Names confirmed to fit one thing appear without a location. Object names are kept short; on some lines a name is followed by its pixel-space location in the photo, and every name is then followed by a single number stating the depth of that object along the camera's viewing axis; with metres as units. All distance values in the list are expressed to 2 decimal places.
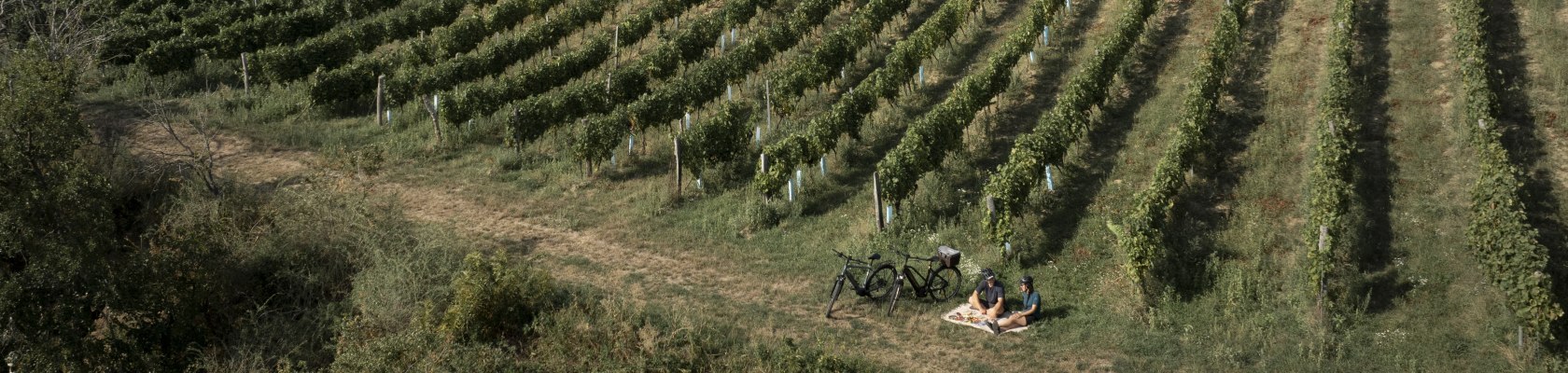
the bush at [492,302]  15.77
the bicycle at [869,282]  16.19
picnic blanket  15.71
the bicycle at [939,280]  15.99
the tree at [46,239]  14.90
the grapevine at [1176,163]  16.09
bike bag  15.95
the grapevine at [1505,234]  14.30
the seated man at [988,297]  15.54
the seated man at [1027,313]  15.53
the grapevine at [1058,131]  18.12
